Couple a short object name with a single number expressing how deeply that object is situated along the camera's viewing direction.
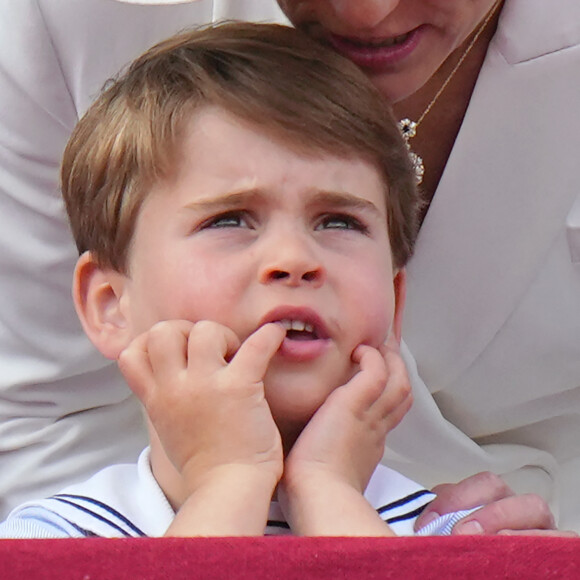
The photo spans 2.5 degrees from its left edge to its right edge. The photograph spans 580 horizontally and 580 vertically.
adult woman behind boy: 6.22
